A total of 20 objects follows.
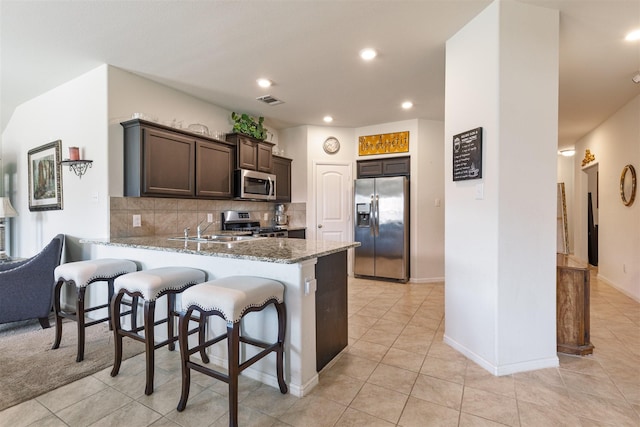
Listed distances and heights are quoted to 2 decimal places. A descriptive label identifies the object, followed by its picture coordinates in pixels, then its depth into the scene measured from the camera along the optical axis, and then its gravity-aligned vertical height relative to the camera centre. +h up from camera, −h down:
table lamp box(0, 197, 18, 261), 3.81 +0.03
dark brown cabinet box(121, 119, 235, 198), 3.08 +0.54
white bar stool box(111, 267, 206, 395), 1.91 -0.53
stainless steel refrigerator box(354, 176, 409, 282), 4.76 -0.25
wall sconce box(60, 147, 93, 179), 3.15 +0.51
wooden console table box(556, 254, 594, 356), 2.38 -0.77
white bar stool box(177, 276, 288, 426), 1.60 -0.54
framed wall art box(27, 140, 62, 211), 3.52 +0.43
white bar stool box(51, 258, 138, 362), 2.29 -0.51
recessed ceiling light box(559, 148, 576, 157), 6.60 +1.28
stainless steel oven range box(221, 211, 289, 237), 4.41 -0.21
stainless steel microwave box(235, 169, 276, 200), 4.20 +0.39
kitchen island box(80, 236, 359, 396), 1.90 -0.49
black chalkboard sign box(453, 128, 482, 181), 2.21 +0.42
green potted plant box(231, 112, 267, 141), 4.32 +1.23
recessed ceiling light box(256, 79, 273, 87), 3.41 +1.45
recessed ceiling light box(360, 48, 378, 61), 2.74 +1.43
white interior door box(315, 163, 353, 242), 5.31 +0.18
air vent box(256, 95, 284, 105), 3.91 +1.45
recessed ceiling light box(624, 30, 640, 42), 2.46 +1.42
